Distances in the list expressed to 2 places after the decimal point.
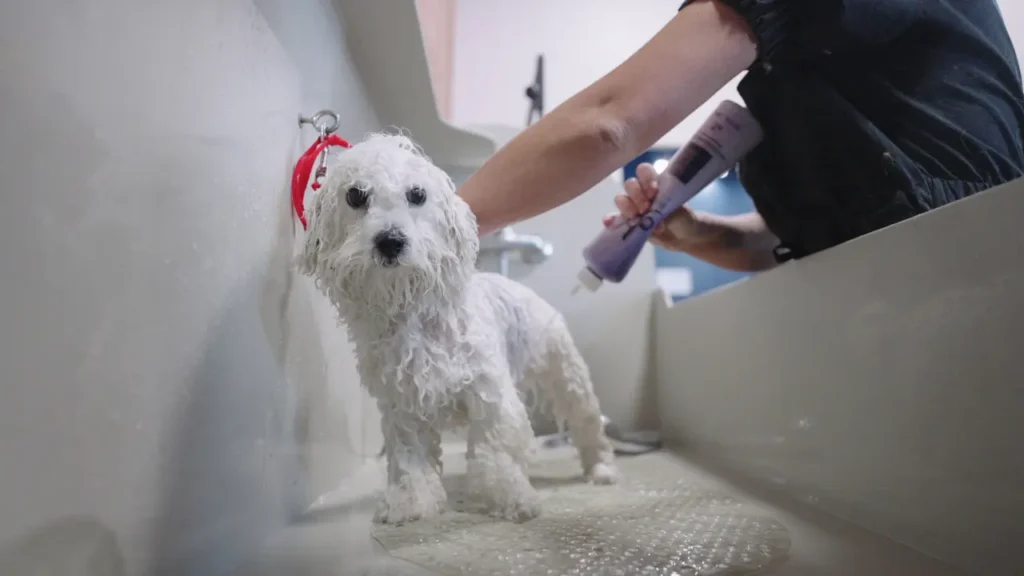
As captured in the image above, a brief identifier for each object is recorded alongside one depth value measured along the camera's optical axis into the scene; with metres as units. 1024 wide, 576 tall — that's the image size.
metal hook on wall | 0.64
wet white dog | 0.51
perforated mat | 0.43
